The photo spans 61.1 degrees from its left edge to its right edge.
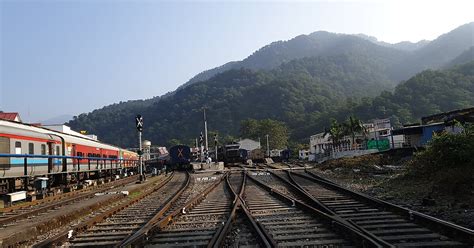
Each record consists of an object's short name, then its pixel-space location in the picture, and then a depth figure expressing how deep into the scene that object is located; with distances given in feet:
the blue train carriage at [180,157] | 147.64
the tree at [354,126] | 209.95
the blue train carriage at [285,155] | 233.53
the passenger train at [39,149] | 46.91
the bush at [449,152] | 41.04
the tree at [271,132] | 371.56
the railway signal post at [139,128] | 74.08
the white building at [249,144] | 340.18
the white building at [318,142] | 300.98
